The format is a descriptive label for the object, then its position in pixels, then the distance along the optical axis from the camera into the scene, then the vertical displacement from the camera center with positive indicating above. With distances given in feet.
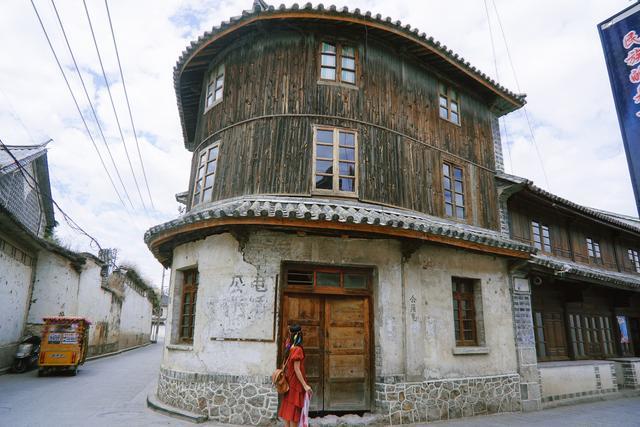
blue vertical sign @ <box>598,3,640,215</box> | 21.18 +12.78
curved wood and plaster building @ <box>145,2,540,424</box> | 28.32 +6.01
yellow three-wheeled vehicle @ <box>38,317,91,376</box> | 49.57 -2.97
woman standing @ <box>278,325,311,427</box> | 21.57 -3.18
